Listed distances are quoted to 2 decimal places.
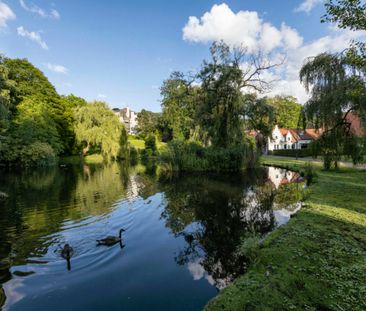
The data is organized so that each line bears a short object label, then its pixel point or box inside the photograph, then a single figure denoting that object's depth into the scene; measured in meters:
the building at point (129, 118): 83.75
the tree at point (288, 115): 61.91
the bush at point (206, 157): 22.19
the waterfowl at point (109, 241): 6.60
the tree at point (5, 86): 24.56
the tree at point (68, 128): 40.81
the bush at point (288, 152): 40.87
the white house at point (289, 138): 53.22
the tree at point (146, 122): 65.31
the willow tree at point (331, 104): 14.20
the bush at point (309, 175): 14.86
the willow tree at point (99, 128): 36.03
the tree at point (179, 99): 24.66
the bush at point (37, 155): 28.14
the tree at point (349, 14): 5.70
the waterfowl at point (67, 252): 5.81
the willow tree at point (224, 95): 21.81
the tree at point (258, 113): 22.53
